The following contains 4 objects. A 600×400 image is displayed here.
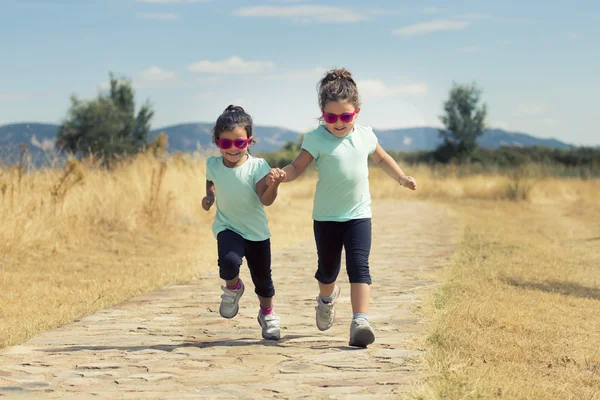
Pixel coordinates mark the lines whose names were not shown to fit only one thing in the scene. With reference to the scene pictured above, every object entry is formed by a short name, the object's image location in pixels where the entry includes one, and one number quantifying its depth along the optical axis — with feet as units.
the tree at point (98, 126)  145.07
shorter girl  17.90
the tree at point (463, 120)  180.04
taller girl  17.65
